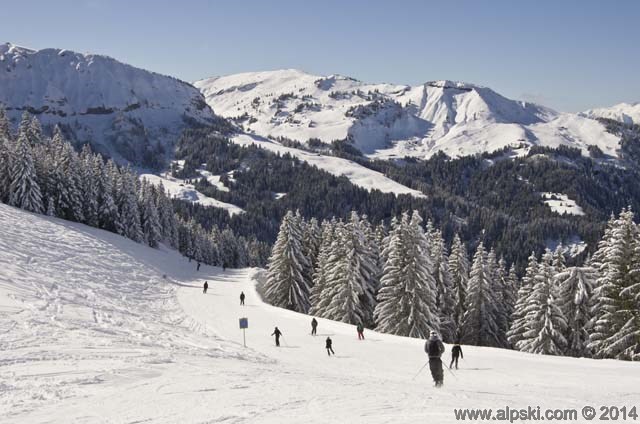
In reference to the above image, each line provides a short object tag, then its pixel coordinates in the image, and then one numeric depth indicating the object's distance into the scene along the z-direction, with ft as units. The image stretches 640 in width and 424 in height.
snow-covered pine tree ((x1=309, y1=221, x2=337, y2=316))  148.15
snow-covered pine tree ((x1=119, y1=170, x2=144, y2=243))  243.40
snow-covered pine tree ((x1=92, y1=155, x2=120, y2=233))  231.09
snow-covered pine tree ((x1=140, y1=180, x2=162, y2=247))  264.31
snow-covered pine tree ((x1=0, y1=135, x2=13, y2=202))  205.67
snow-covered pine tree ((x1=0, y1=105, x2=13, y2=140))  249.34
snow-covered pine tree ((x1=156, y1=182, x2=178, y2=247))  303.48
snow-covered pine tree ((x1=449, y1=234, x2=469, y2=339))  158.61
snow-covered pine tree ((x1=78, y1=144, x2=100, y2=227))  225.15
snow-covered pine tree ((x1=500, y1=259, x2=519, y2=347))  178.29
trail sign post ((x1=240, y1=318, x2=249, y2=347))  95.04
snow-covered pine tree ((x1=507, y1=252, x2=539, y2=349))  139.13
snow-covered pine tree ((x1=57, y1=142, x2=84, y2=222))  216.13
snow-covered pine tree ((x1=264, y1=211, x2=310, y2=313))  164.76
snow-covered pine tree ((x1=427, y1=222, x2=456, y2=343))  149.79
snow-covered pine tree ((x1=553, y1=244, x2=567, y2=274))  134.08
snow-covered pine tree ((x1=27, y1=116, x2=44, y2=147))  256.32
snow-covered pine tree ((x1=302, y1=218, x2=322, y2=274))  187.11
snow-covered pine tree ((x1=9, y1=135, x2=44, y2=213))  199.00
